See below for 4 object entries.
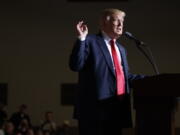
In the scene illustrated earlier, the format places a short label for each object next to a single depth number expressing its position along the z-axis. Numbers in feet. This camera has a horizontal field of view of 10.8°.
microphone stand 18.50
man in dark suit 17.31
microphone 18.34
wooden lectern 15.48
